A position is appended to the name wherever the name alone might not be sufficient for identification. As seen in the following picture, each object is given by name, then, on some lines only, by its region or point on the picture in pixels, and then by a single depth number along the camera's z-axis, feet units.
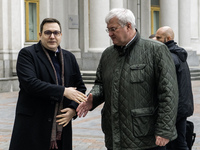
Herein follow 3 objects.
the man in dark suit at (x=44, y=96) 15.14
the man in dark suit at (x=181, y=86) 20.20
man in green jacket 14.00
